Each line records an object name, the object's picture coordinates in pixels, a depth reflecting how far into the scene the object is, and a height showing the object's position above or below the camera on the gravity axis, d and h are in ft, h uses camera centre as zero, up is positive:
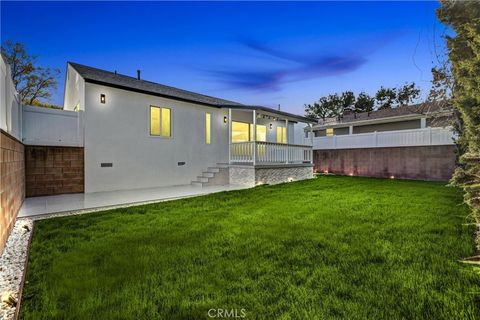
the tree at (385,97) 119.96 +30.71
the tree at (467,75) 8.72 +3.12
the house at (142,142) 26.81 +2.26
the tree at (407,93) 109.88 +30.28
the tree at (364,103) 127.54 +29.90
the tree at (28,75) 62.13 +23.18
